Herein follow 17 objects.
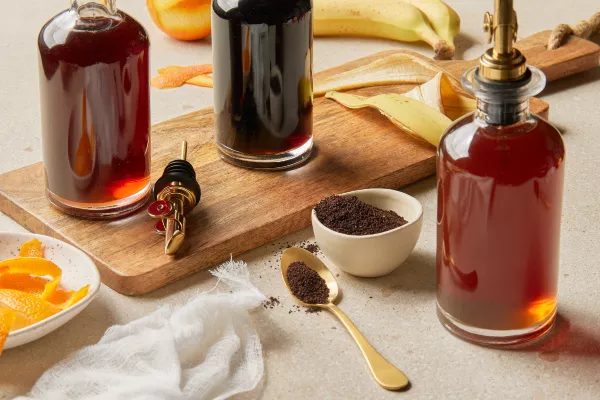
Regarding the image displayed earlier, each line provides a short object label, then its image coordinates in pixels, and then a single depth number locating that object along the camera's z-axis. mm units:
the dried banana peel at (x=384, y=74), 1313
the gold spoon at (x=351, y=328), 974
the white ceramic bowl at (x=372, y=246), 1040
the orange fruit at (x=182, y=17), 1423
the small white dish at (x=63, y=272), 985
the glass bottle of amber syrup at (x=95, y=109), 1072
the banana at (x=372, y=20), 1444
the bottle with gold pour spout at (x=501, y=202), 939
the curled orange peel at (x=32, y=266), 1042
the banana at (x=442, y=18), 1441
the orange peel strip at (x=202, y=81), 1376
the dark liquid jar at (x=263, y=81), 1136
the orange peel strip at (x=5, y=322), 972
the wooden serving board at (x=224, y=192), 1085
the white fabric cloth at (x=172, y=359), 960
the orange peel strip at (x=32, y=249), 1063
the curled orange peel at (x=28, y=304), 995
